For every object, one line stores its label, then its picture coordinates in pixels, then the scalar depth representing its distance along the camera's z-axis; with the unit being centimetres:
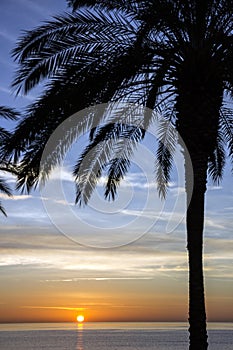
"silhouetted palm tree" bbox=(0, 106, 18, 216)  2432
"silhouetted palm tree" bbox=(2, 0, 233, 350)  1327
